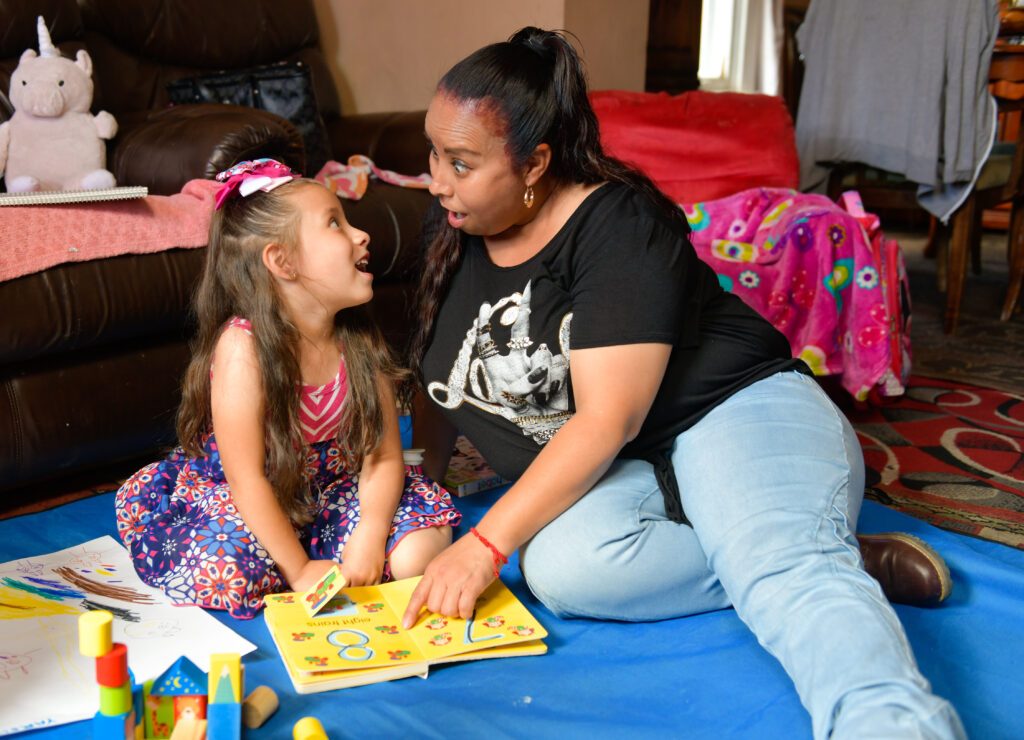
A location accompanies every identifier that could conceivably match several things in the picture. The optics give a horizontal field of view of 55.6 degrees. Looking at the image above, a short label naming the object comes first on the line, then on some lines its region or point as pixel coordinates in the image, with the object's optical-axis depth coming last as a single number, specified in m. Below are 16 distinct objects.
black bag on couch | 2.32
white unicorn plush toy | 1.92
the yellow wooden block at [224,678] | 0.87
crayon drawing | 0.99
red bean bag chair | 2.46
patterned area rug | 1.60
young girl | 1.20
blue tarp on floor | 1.00
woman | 1.10
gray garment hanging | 2.66
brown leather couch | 1.54
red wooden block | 0.79
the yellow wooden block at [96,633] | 0.77
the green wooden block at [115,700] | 0.81
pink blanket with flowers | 2.06
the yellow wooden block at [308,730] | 0.88
